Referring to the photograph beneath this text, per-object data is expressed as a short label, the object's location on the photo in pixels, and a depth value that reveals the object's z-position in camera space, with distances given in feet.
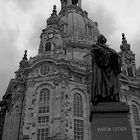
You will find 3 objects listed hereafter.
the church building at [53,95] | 112.88
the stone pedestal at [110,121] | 26.37
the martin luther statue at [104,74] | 30.83
